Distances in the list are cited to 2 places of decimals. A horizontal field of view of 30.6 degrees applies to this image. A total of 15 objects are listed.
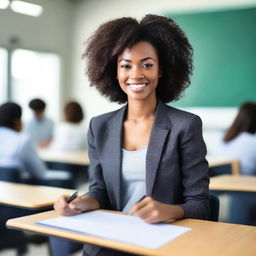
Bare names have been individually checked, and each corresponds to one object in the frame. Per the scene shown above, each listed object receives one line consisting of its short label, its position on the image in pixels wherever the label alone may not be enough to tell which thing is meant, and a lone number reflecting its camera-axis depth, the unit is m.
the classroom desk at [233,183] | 3.06
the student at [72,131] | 5.79
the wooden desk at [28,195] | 2.39
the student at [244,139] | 4.20
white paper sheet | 1.45
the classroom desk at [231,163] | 4.23
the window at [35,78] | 7.55
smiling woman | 1.85
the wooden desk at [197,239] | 1.36
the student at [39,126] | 6.46
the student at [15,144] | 4.01
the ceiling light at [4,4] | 7.00
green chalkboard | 6.89
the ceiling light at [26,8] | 7.23
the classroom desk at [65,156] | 4.87
